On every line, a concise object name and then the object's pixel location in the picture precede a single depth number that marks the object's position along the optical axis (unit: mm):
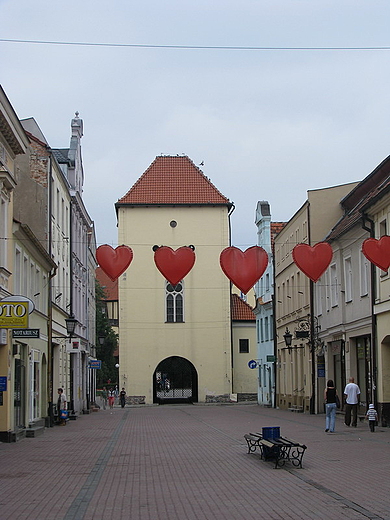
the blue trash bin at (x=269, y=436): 16359
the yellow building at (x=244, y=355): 63562
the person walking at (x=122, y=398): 56875
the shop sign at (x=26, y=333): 22578
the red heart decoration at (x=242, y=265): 21453
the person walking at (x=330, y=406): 24391
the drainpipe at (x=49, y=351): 31331
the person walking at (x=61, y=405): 33312
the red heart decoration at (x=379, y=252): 22062
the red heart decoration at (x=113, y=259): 22578
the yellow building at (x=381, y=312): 26828
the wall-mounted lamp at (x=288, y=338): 40972
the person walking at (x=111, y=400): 57719
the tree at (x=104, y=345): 82875
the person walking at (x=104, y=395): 69550
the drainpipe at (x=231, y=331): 61947
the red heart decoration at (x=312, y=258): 22988
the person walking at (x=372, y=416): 24078
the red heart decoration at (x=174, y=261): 22250
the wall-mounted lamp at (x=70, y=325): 35438
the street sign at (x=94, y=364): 47947
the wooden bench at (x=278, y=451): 15703
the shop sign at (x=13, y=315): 20312
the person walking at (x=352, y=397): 26125
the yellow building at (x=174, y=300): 61188
